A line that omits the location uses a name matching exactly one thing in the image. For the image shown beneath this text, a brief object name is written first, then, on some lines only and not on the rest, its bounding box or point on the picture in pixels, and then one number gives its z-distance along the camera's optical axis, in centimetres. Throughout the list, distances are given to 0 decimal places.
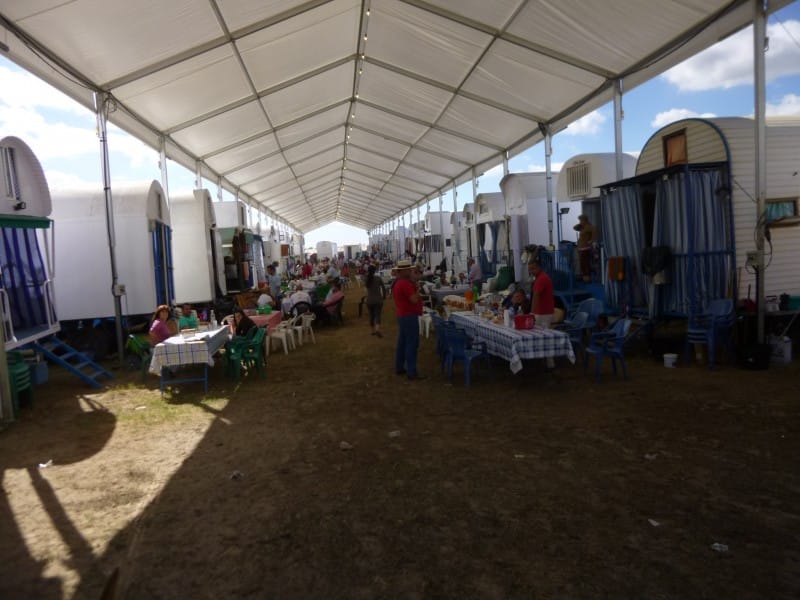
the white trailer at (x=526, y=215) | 1349
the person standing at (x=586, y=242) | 1055
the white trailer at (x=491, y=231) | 1570
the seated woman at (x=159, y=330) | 794
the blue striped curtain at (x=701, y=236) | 745
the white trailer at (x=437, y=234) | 2453
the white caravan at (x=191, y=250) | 1303
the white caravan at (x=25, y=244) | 720
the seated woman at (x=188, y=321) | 860
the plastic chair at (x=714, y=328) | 724
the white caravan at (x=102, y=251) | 989
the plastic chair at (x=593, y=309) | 870
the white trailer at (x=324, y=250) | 5419
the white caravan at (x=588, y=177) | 1090
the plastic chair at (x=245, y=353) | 806
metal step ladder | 770
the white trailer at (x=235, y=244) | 1648
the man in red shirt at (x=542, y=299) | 722
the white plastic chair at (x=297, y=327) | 1110
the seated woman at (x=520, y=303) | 792
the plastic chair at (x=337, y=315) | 1383
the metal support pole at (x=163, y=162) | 1202
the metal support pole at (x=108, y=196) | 887
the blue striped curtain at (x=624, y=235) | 842
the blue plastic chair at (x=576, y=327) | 767
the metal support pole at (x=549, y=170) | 1248
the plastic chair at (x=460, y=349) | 707
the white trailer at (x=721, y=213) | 745
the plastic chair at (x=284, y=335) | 1034
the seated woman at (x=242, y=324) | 884
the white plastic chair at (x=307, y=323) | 1164
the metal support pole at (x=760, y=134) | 663
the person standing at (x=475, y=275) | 1532
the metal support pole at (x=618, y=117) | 955
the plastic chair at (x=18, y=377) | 651
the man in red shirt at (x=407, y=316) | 738
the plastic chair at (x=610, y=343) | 689
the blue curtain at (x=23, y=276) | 743
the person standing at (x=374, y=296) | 1180
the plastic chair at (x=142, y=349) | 802
